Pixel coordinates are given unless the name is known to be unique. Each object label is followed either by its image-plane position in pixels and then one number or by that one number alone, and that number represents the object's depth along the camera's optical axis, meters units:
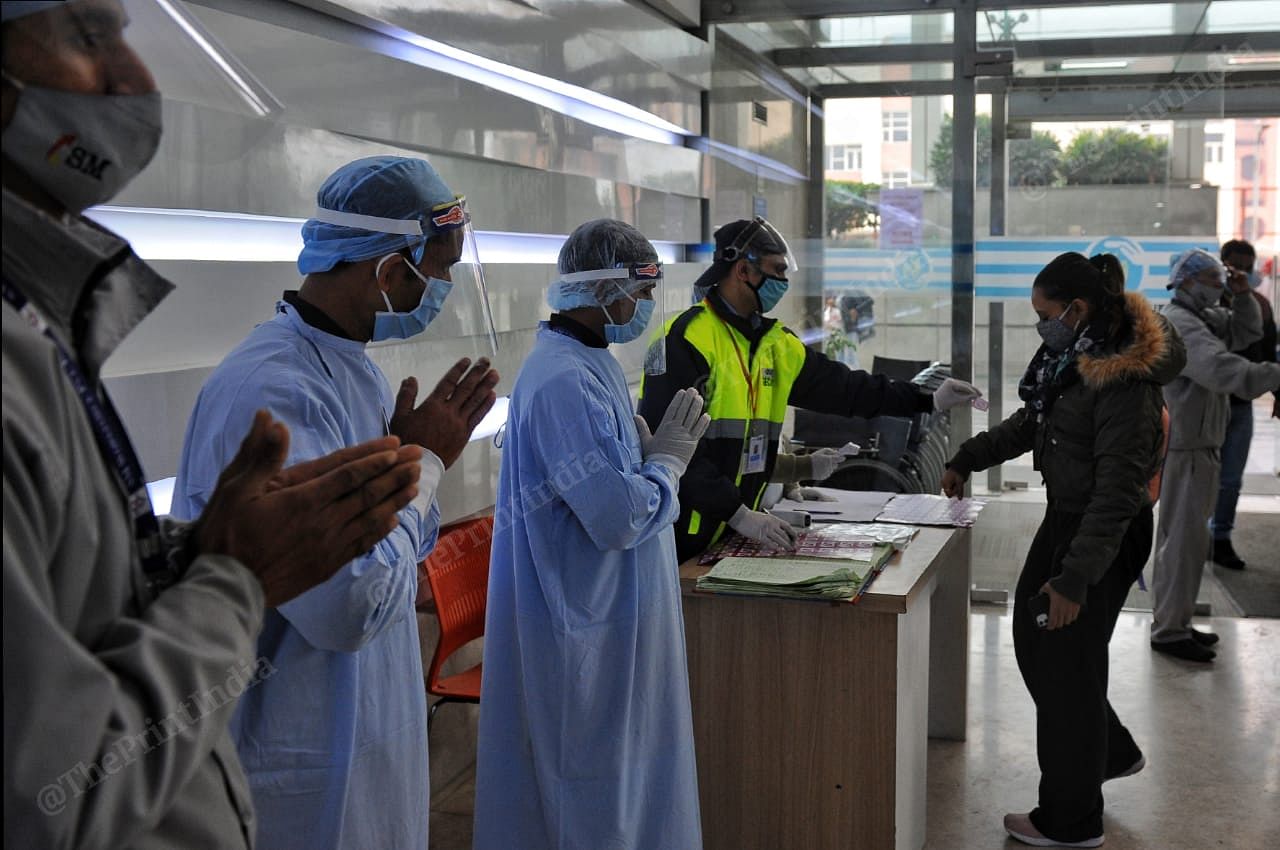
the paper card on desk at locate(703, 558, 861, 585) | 2.75
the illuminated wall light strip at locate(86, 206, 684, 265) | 2.05
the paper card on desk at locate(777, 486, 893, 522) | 3.49
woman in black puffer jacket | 2.90
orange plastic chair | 2.84
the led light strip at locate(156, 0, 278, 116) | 1.39
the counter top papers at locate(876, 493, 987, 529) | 3.47
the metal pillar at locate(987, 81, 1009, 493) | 5.55
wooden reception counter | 2.83
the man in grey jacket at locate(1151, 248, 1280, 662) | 4.87
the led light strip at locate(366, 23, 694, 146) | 2.98
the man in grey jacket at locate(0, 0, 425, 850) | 0.85
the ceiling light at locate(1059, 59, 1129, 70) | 5.41
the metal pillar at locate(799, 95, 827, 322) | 5.80
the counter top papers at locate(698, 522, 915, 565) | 3.00
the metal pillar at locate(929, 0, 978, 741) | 5.50
